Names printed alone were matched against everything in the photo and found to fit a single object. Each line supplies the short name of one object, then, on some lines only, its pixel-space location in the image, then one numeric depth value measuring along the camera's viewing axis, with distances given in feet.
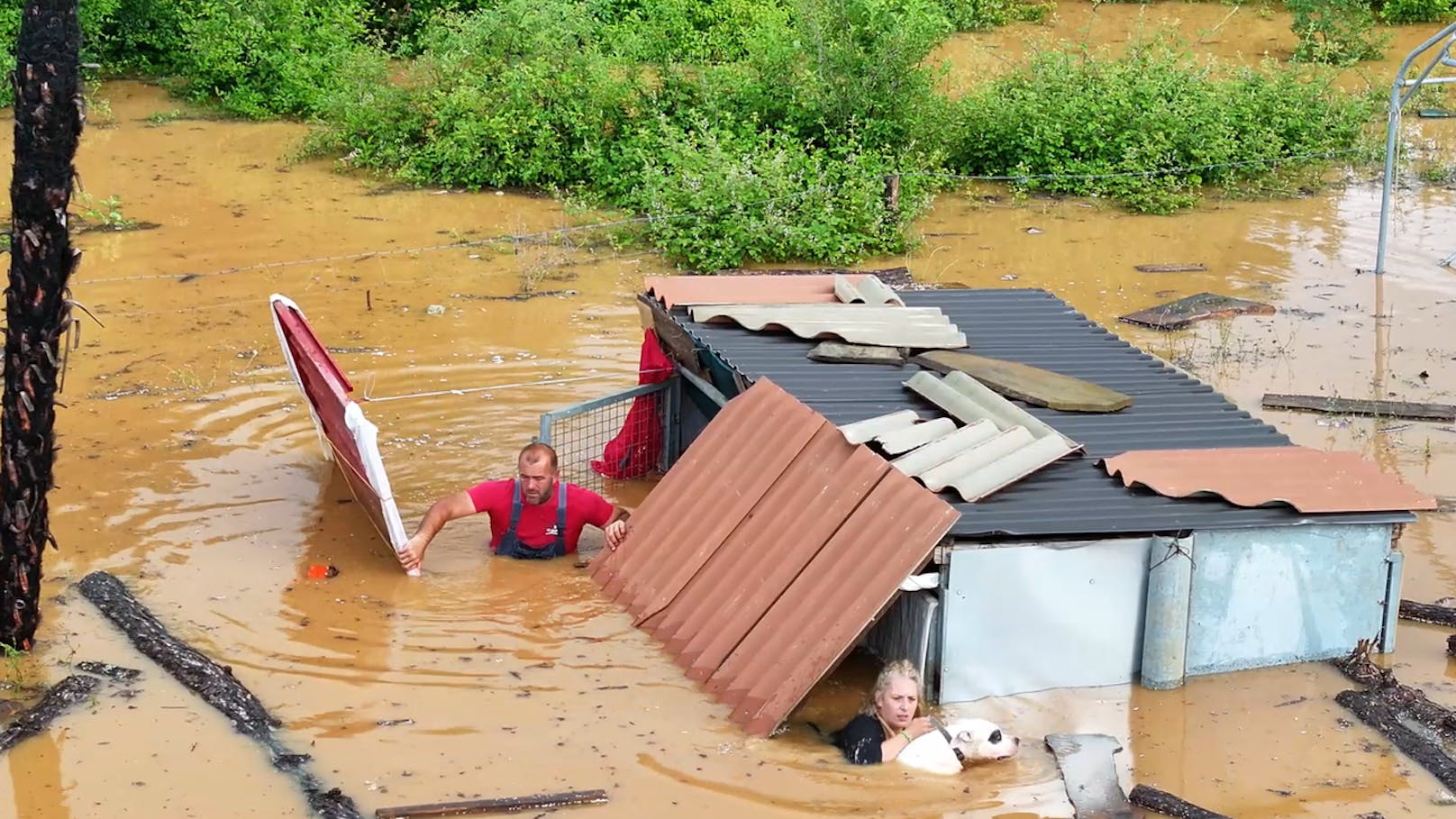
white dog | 24.68
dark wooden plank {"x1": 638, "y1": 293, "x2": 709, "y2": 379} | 35.04
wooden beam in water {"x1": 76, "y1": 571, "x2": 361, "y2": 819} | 24.12
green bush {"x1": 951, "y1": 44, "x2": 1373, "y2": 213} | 62.95
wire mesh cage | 37.50
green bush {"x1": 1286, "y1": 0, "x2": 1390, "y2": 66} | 85.15
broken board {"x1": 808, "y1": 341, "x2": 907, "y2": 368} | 33.04
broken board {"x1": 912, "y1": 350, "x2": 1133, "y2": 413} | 30.68
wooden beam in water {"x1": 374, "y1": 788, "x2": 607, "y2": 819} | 23.34
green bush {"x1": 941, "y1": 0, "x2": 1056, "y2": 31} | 89.71
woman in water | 24.71
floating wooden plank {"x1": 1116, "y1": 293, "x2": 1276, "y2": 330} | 48.21
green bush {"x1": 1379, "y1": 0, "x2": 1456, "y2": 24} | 92.58
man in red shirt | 32.12
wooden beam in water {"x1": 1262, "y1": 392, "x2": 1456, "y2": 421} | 41.11
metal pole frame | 48.16
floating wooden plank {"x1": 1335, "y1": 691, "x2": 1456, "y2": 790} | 25.03
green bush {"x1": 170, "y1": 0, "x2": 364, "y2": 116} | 73.00
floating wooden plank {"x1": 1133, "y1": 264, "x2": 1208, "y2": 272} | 54.39
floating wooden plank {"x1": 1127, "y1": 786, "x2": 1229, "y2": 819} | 23.48
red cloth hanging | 37.52
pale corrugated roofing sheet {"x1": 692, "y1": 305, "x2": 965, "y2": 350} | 33.81
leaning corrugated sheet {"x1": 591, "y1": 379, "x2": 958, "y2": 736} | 25.40
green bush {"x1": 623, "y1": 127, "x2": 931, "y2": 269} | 53.72
